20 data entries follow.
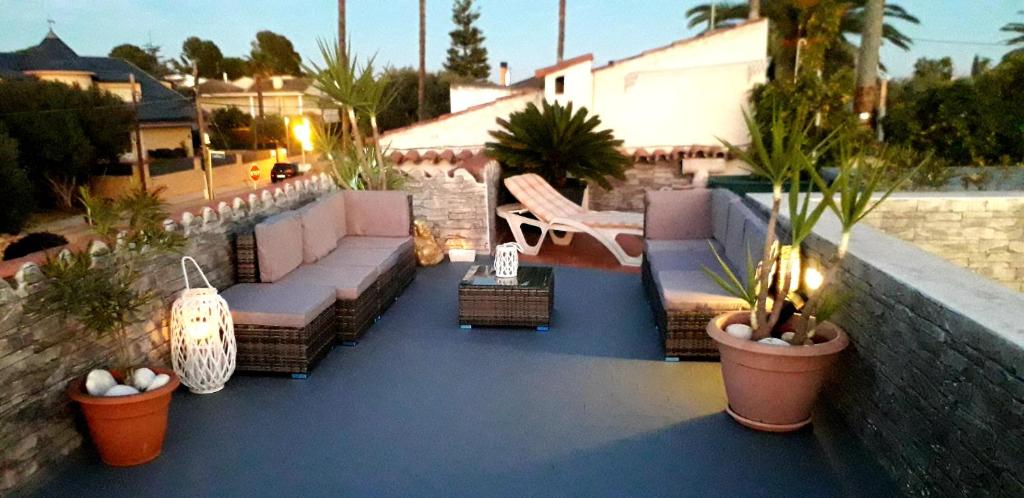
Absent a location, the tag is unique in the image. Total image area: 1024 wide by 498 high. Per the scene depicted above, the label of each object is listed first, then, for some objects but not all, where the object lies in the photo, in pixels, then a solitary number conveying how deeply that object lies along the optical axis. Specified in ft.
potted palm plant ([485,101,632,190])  30.09
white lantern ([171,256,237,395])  13.17
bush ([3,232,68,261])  20.31
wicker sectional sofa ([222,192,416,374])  14.33
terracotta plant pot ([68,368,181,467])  10.57
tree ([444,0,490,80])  116.88
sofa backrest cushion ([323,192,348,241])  21.26
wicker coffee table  17.58
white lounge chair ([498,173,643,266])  24.85
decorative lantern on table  18.51
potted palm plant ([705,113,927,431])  11.01
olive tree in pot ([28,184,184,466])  10.55
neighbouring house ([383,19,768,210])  36.52
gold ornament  25.27
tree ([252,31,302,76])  142.61
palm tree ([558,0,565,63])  78.23
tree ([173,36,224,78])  139.03
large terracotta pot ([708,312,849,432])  11.17
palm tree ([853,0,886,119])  42.82
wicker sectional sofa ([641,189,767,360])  15.10
